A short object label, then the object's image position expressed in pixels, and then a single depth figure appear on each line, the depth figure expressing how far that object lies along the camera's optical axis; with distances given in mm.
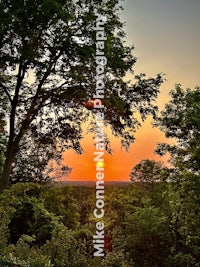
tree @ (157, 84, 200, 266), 19172
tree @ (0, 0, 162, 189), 10688
